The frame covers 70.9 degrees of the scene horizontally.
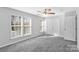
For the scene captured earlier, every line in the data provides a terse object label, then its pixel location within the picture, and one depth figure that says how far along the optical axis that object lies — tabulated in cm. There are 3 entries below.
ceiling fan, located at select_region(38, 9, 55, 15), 343
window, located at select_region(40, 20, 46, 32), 686
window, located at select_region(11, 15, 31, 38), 382
